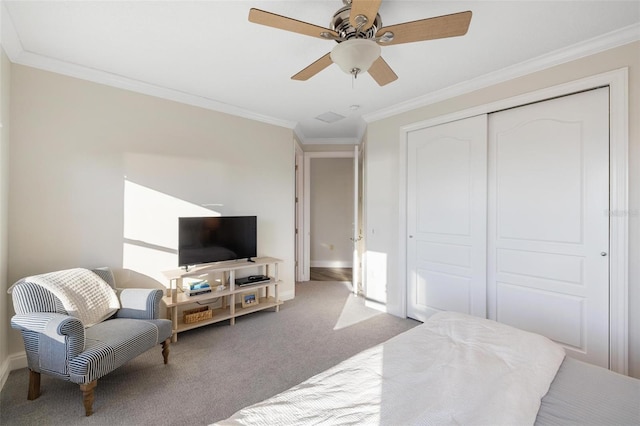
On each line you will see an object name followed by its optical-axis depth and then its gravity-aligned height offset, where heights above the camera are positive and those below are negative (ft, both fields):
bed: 2.97 -2.14
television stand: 9.04 -2.87
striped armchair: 5.53 -2.77
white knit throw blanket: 6.41 -1.99
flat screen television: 9.51 -0.93
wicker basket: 9.46 -3.52
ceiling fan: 4.47 +3.23
